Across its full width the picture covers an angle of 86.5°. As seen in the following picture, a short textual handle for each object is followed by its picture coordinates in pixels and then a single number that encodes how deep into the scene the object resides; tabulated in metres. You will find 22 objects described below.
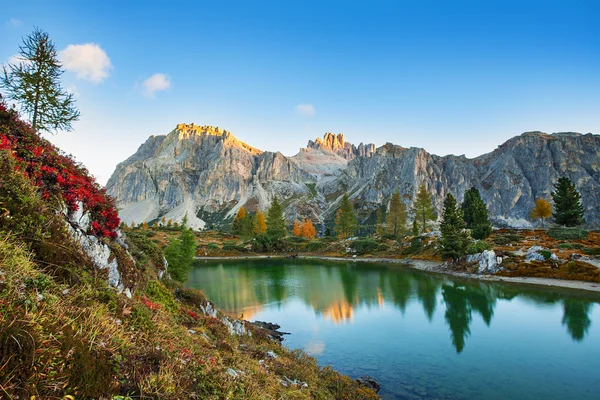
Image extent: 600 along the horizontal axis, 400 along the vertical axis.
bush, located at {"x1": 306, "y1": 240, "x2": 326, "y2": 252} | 105.25
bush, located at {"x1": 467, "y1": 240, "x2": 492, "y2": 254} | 60.06
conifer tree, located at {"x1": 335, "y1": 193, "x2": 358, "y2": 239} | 119.50
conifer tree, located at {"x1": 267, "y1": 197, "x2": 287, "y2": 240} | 110.81
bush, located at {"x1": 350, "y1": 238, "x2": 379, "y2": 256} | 93.18
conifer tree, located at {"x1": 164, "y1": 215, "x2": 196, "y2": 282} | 37.50
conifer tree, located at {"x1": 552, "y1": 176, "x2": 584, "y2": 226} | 80.56
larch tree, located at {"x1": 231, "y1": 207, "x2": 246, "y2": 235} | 127.46
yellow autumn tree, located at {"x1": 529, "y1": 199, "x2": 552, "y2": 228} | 101.94
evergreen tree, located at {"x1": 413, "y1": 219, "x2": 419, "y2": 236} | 94.21
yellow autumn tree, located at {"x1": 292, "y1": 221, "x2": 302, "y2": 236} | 138.25
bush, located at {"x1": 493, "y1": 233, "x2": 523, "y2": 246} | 68.44
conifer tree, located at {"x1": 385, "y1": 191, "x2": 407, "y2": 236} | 104.88
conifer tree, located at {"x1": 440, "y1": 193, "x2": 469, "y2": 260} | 61.19
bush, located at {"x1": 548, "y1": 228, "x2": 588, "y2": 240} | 67.10
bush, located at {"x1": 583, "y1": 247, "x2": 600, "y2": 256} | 50.59
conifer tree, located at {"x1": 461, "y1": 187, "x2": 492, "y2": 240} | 76.12
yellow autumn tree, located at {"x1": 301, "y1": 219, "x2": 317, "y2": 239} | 136.25
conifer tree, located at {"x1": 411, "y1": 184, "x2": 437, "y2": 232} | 99.94
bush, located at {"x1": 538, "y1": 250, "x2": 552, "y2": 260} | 51.65
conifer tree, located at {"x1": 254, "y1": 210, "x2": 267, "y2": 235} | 127.00
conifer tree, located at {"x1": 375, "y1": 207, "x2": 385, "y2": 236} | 117.09
